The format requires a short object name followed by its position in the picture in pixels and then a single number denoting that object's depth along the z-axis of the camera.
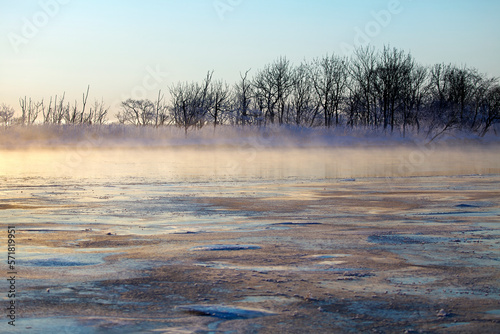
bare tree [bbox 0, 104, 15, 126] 96.30
